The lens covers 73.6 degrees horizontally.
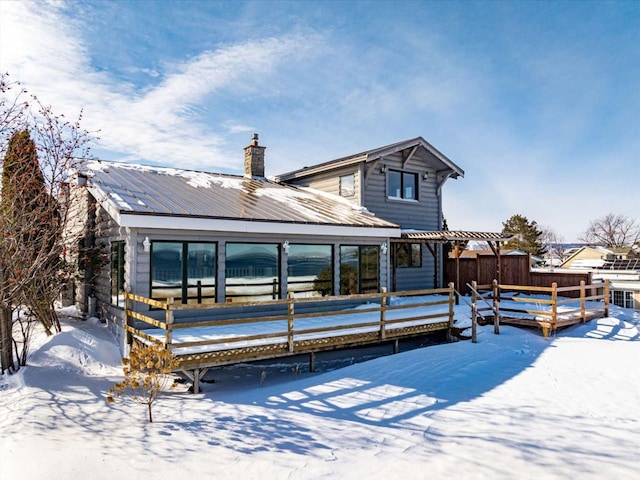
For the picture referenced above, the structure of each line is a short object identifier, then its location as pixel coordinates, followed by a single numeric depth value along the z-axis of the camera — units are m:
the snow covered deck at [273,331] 7.75
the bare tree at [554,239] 75.14
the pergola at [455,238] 14.77
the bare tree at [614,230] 66.69
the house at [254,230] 9.82
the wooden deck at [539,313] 12.10
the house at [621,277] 21.19
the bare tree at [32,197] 8.01
